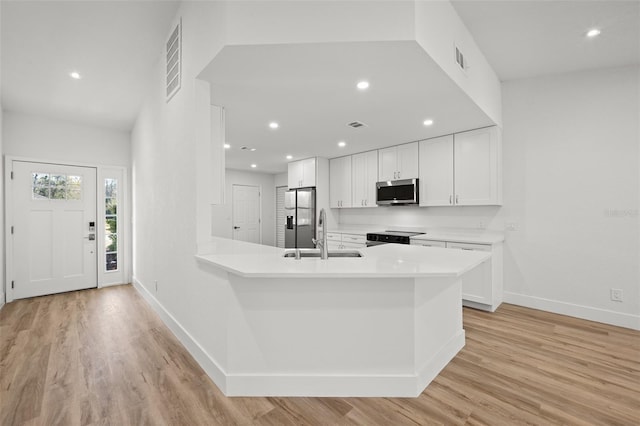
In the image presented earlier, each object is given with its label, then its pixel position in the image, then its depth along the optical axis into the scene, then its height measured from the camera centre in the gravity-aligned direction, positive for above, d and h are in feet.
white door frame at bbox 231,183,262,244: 25.41 +0.24
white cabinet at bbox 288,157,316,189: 18.24 +2.65
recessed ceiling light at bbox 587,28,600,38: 8.21 +5.24
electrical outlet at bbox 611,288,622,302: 9.84 -2.91
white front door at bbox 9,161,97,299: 13.02 -0.67
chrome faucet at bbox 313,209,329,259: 7.07 -0.54
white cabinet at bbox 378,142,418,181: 14.34 +2.66
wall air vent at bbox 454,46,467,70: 7.66 +4.24
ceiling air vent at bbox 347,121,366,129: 11.36 +3.63
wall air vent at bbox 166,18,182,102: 7.96 +4.52
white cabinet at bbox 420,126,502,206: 11.74 +1.91
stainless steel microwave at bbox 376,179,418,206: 14.08 +1.06
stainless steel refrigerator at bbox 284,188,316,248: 18.35 -0.28
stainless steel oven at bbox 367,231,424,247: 13.56 -1.23
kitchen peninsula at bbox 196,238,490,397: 5.92 -2.55
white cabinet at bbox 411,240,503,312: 10.89 -2.75
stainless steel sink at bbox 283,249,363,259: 7.82 -1.14
